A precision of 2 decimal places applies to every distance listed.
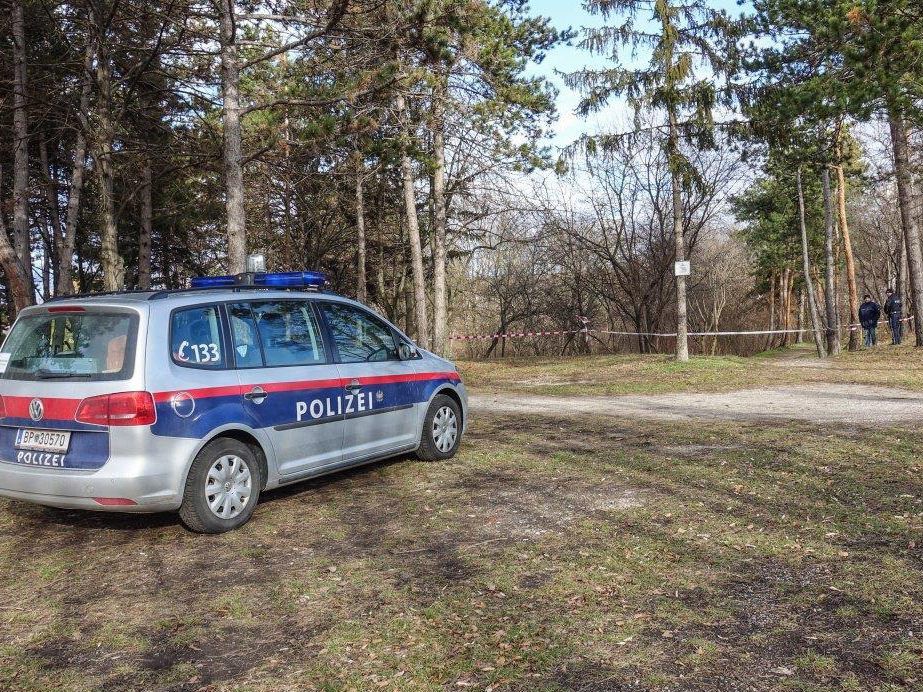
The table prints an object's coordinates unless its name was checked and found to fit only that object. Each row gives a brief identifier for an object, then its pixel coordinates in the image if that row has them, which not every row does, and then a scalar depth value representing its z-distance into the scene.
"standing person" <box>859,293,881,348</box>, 25.53
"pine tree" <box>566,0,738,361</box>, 17.27
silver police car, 4.80
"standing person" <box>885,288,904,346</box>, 24.22
